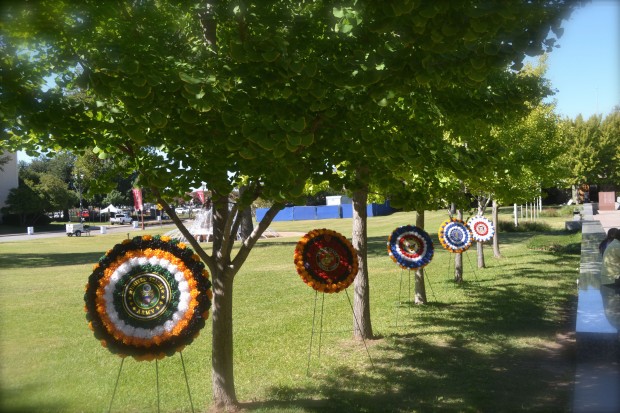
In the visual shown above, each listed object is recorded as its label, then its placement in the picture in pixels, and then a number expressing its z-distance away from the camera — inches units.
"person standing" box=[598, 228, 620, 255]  420.8
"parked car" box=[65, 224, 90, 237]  1779.0
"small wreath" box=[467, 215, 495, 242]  746.8
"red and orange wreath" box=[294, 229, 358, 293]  328.8
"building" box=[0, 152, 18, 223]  1970.6
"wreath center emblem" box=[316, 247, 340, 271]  335.3
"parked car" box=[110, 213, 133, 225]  2780.5
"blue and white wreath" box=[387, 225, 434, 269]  475.8
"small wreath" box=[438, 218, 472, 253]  606.9
